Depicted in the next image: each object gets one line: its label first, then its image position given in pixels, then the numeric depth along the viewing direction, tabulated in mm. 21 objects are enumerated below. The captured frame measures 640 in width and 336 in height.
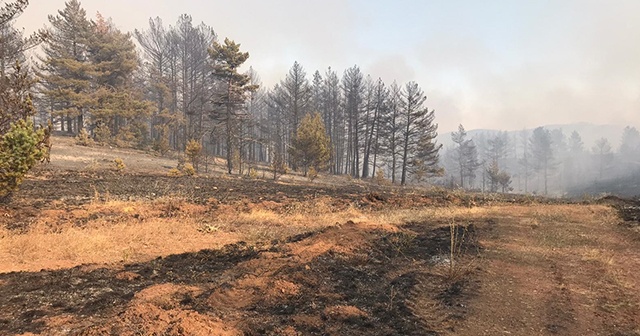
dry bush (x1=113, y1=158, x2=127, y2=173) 21656
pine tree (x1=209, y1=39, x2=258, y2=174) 28641
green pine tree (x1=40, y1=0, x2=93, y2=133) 32469
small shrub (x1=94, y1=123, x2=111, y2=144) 33500
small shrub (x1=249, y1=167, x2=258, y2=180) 27547
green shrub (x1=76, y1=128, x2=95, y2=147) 31828
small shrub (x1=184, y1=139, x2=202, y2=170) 24541
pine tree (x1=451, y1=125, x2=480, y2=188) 67625
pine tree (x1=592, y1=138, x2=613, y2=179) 84875
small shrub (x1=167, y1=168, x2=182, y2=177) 21859
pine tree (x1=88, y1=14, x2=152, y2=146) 34719
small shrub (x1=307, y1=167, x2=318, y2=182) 30328
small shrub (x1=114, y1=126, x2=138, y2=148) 34062
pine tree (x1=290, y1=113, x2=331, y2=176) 33344
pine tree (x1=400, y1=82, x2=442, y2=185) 42594
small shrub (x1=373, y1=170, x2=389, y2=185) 39688
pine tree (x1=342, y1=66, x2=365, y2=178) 48031
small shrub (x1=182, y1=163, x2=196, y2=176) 22906
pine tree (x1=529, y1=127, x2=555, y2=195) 79500
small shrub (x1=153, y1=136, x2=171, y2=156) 34625
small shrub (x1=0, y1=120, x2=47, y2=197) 9227
